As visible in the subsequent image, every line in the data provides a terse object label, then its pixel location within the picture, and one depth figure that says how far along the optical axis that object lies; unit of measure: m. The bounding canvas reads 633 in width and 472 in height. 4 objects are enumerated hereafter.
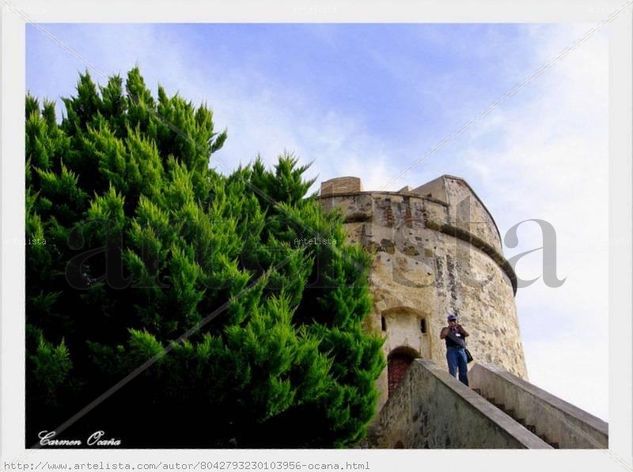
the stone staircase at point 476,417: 6.76
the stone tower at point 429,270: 12.54
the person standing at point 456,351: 9.84
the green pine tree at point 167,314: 7.18
